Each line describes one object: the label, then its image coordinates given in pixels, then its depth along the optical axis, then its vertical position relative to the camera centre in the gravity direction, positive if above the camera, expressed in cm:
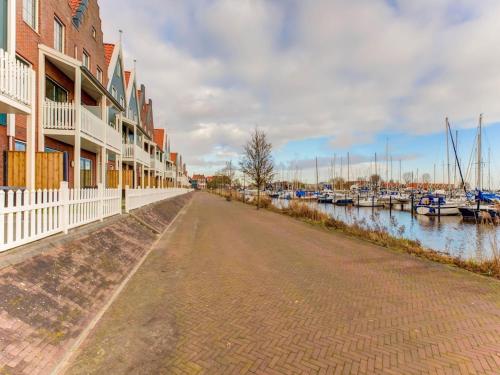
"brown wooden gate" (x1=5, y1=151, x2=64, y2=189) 1055 +58
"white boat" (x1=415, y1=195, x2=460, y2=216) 3519 -243
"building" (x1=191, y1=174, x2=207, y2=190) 17322 +331
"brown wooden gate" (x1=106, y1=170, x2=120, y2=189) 2086 +57
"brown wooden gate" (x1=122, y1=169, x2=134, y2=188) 2232 +67
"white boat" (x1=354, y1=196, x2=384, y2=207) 5067 -256
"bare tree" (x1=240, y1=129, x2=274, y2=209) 3291 +258
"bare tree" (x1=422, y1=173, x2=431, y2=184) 7224 +201
